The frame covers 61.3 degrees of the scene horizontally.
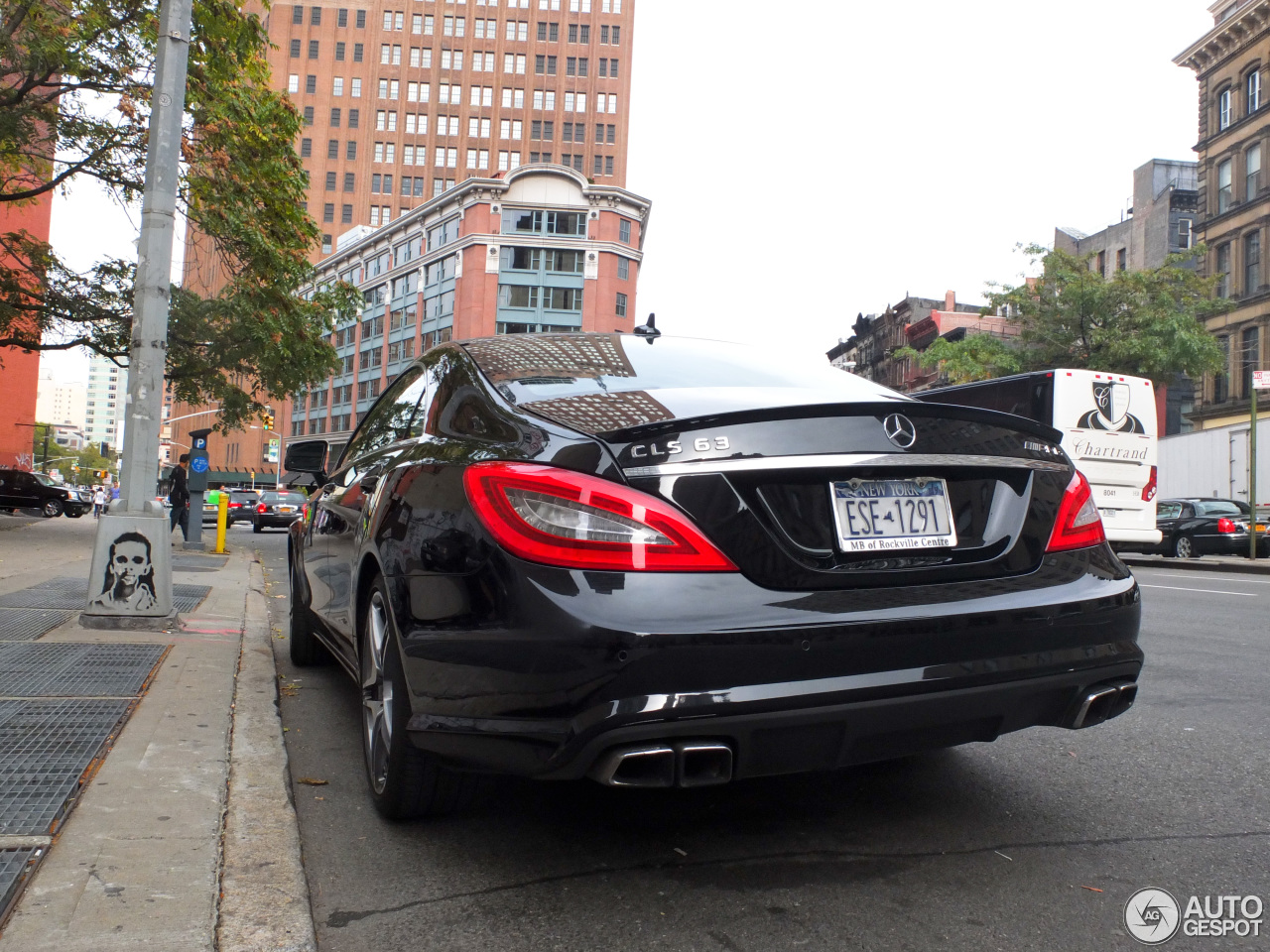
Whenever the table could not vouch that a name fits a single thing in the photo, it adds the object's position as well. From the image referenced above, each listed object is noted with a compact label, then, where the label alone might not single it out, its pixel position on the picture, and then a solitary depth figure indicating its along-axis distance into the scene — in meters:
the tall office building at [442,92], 92.06
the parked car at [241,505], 32.62
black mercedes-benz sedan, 2.42
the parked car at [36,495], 39.16
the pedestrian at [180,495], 21.94
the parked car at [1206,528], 22.28
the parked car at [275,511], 30.83
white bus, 17.58
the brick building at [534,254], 72.81
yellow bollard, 18.44
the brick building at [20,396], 59.22
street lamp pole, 6.70
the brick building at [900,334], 64.69
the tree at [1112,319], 33.62
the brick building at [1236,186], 38.34
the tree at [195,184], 16.12
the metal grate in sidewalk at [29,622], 6.19
